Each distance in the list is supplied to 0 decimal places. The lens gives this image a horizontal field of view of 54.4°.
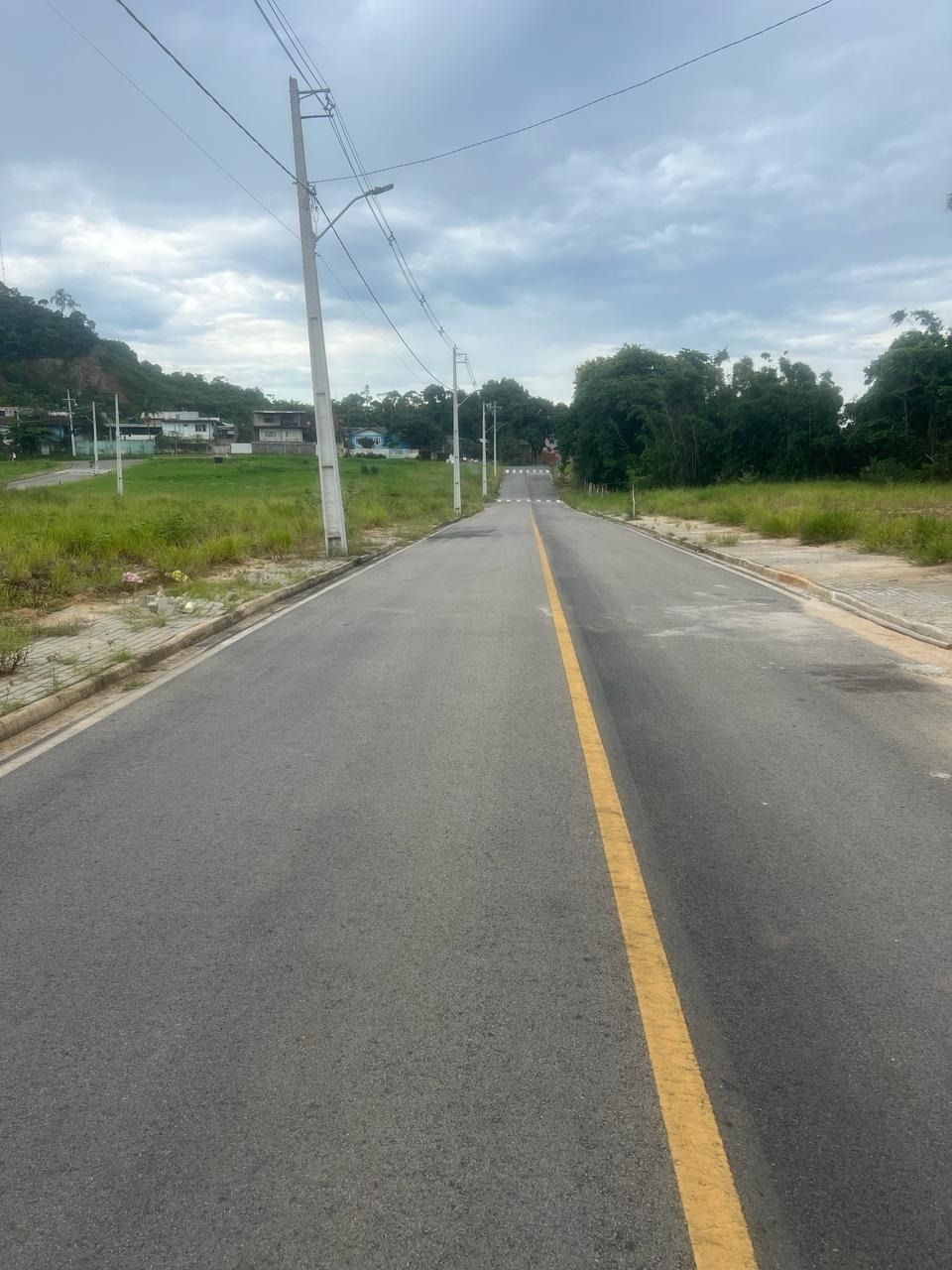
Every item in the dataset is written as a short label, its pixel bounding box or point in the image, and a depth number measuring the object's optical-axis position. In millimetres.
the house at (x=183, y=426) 120812
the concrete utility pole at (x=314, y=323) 19078
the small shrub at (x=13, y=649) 8461
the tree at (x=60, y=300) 133875
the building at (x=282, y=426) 123812
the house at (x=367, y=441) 140800
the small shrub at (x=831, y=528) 22734
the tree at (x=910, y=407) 50906
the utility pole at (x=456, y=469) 42559
